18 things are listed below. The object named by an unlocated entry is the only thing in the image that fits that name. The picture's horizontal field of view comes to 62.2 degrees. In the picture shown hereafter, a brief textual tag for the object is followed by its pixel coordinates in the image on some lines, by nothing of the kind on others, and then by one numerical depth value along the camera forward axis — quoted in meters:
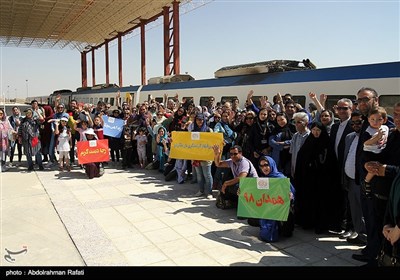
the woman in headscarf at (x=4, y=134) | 8.83
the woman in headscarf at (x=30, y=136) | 8.84
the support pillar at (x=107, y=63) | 42.56
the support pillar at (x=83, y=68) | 51.63
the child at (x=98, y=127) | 9.08
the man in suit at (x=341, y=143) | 4.56
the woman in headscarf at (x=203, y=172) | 6.64
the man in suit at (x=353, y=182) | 4.20
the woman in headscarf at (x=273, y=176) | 4.55
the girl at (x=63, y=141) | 8.91
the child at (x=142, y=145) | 9.34
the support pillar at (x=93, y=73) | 49.97
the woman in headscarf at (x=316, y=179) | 4.63
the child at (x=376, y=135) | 3.35
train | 6.60
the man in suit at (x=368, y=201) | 3.56
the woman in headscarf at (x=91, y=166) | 8.27
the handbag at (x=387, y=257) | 2.71
